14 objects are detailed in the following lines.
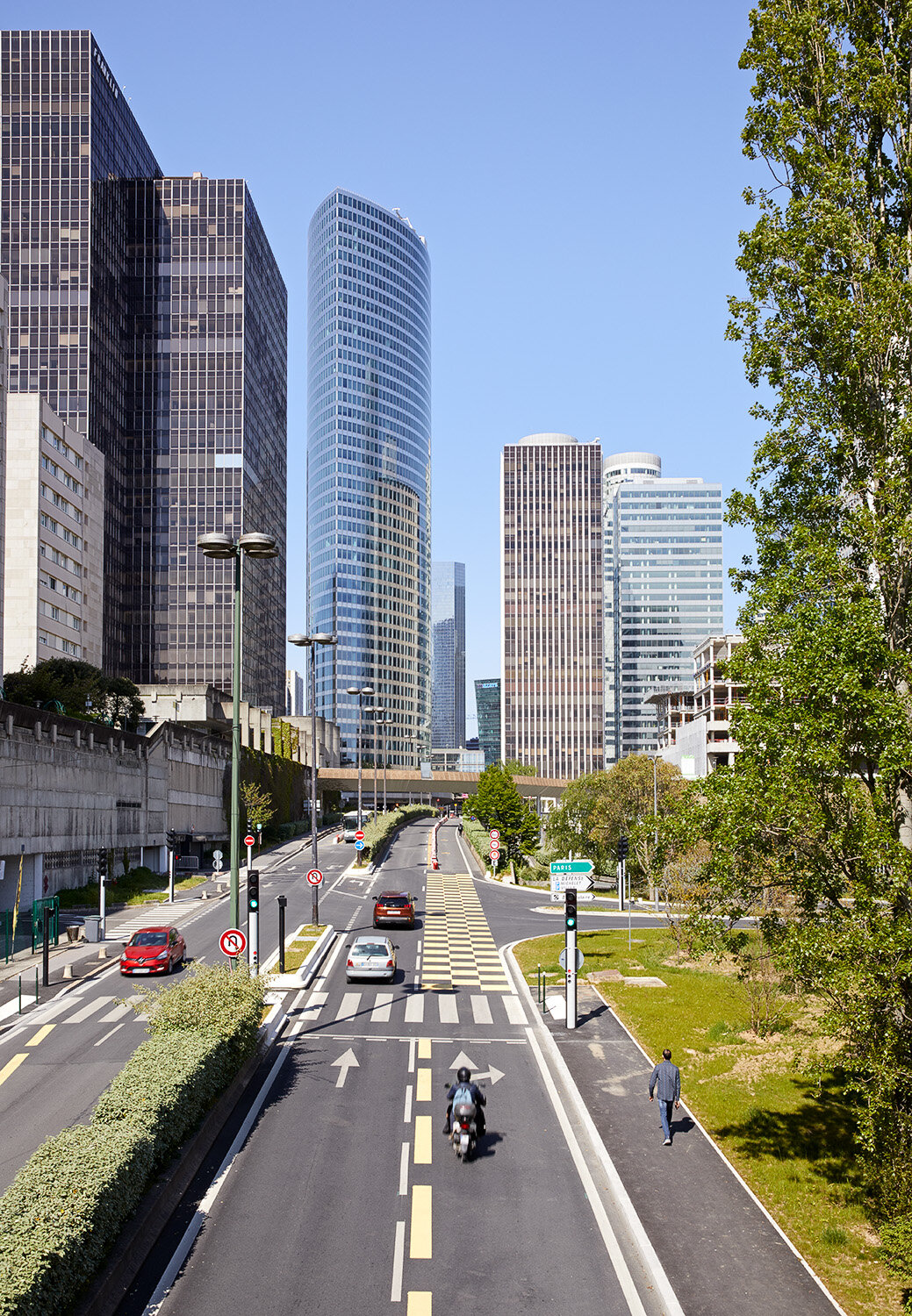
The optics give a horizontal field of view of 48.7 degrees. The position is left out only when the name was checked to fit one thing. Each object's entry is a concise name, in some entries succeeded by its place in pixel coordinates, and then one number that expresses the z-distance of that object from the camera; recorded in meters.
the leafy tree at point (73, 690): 61.81
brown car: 42.25
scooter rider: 17.03
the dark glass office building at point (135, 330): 125.81
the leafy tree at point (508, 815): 79.88
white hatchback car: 30.69
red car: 31.77
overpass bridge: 120.31
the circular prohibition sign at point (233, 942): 23.26
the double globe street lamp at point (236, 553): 21.61
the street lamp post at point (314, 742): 39.24
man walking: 17.50
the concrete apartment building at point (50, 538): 87.88
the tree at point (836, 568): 13.62
